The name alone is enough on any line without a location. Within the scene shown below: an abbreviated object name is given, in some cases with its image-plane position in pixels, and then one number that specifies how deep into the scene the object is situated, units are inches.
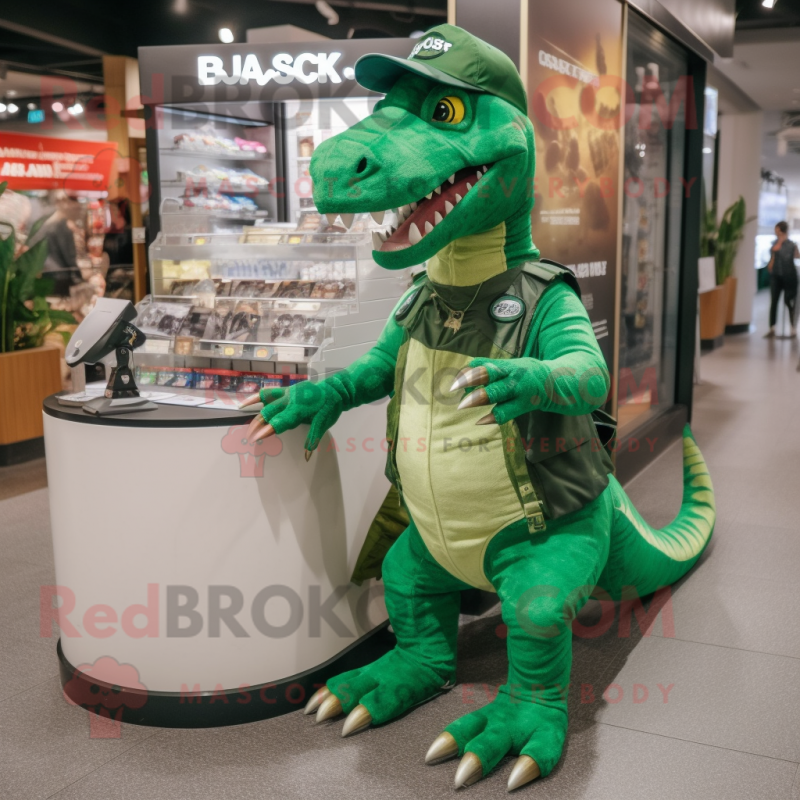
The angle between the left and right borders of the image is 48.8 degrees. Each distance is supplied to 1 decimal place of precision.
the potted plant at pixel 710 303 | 398.6
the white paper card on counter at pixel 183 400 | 91.7
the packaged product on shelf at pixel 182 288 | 114.7
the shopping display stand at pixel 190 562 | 84.3
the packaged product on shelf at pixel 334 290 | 104.3
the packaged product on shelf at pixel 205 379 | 101.6
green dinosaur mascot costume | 72.7
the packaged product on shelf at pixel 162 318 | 106.6
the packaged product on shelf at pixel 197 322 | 104.1
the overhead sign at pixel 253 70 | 141.4
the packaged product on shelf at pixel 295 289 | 105.7
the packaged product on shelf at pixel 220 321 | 102.7
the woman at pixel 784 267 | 432.8
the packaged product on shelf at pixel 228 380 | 100.9
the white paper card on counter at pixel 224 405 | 89.2
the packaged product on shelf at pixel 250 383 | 100.0
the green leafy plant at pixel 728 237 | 427.8
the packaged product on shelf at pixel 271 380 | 99.5
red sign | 253.3
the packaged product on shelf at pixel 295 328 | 98.3
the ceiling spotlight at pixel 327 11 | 277.4
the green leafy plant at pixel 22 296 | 195.8
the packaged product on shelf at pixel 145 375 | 104.7
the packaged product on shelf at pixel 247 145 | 182.7
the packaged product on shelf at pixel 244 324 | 101.3
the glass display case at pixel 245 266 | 100.7
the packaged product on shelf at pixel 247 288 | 108.5
